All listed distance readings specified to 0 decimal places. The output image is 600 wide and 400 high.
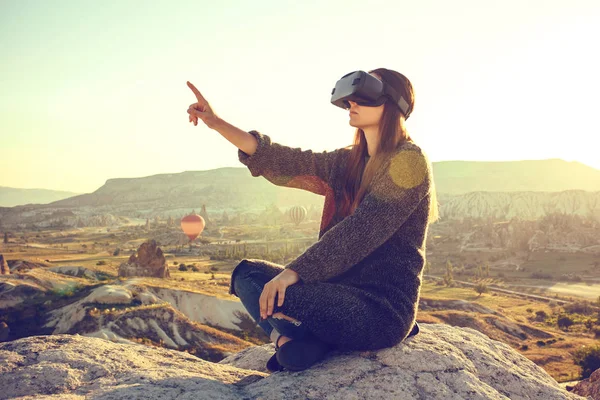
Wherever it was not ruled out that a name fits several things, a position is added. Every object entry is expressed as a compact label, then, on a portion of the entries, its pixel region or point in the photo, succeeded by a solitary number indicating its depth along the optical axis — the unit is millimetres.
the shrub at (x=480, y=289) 49794
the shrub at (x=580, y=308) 42406
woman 3727
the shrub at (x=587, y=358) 23000
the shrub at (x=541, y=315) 38644
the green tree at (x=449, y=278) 55344
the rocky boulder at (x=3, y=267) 35603
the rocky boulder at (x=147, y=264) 40375
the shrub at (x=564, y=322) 36688
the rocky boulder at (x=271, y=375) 3658
